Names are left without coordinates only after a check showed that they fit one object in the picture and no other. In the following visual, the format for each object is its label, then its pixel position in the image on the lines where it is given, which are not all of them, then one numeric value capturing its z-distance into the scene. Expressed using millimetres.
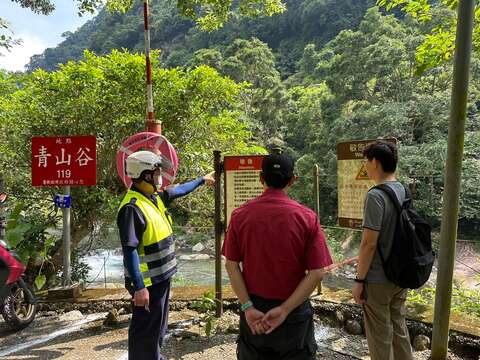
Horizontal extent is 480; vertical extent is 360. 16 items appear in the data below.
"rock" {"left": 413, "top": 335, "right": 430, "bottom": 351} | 3413
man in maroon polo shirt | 1909
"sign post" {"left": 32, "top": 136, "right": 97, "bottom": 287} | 4578
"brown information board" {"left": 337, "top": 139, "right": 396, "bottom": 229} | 3633
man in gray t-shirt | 2416
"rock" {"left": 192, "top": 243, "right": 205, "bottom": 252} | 21181
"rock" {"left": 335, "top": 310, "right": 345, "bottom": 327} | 3958
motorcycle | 3928
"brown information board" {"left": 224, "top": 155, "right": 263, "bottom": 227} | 3799
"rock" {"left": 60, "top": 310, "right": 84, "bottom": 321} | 4367
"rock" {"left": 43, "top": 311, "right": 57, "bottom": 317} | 4530
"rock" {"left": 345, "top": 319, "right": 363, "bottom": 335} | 3777
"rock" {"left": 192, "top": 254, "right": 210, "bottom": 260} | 19198
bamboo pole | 2896
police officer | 2506
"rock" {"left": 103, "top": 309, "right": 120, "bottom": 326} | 4078
